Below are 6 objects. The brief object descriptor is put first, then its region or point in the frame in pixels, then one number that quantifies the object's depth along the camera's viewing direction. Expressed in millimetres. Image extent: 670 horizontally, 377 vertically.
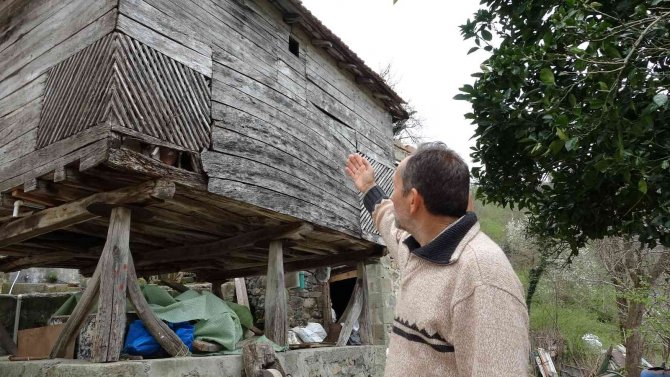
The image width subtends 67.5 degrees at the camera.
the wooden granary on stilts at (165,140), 4141
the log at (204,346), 5012
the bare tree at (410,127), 17709
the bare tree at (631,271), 10453
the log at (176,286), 6885
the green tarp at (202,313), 5215
